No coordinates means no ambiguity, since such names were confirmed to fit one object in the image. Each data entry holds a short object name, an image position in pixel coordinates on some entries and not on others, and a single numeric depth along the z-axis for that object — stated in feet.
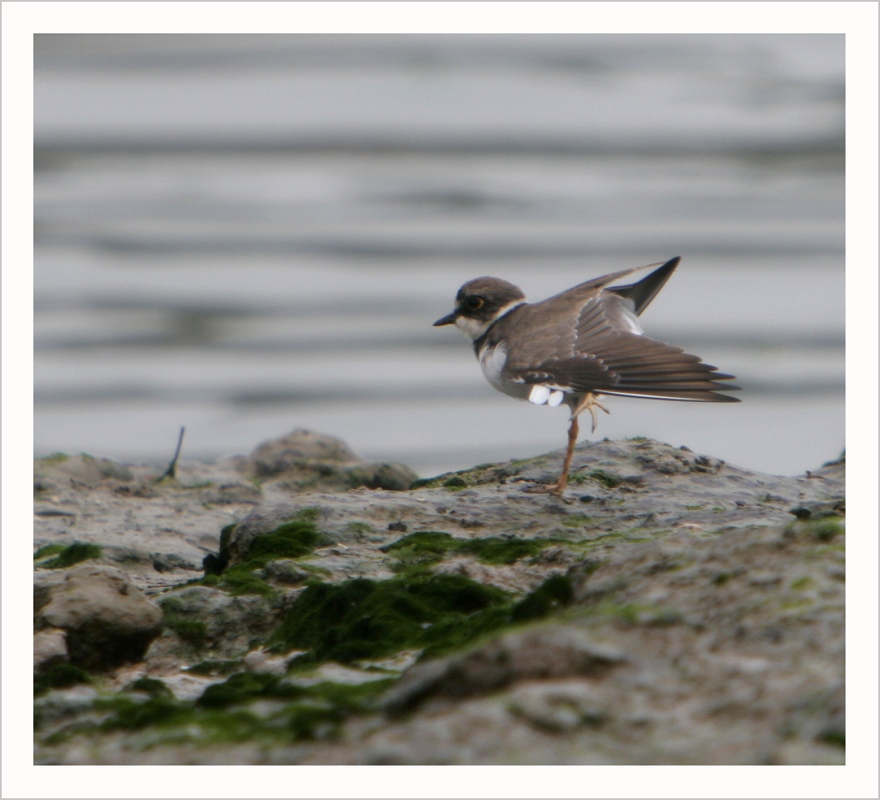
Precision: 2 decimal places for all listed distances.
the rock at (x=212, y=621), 21.16
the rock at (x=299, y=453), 40.60
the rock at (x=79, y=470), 36.30
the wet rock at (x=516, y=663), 12.60
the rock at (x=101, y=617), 20.02
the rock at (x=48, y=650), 18.60
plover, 31.09
